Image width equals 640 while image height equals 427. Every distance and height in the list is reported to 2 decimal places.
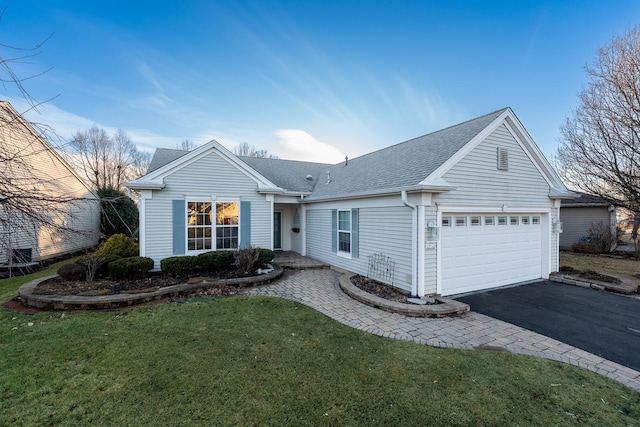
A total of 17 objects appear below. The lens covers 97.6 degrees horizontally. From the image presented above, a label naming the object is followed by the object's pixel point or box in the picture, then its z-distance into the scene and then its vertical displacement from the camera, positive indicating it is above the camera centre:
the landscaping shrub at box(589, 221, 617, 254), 15.65 -1.56
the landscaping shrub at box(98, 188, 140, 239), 16.40 -0.03
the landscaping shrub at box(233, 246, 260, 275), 9.15 -1.57
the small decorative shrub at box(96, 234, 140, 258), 10.11 -1.28
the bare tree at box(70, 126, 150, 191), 25.92 +5.03
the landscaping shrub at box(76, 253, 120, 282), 8.11 -1.55
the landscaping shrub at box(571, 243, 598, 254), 15.84 -2.21
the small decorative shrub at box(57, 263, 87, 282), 8.02 -1.70
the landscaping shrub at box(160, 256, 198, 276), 8.84 -1.66
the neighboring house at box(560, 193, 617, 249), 16.91 -0.45
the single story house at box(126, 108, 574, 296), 7.45 +0.11
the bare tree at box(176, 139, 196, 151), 33.88 +8.19
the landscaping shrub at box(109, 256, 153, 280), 8.39 -1.67
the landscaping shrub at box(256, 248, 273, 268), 9.71 -1.60
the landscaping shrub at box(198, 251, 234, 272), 9.25 -1.62
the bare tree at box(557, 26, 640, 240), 11.48 +3.78
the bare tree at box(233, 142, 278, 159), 35.37 +7.97
